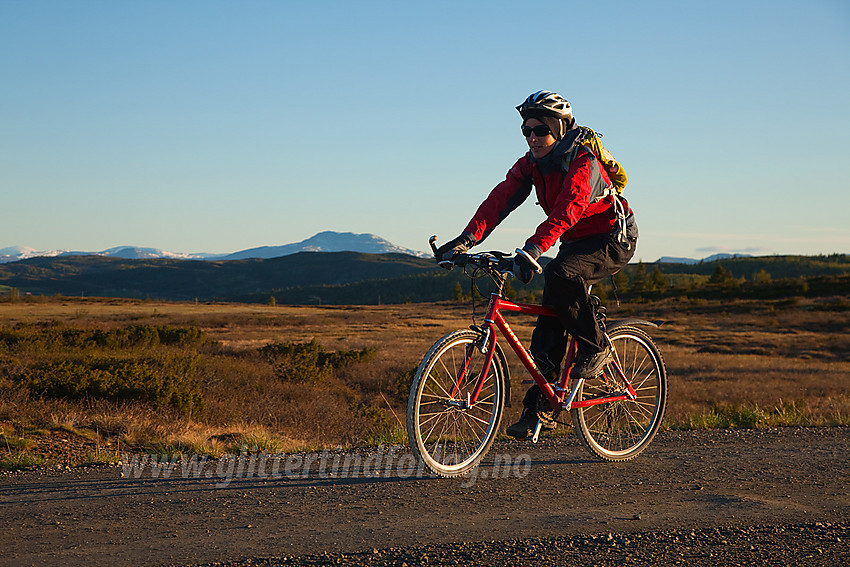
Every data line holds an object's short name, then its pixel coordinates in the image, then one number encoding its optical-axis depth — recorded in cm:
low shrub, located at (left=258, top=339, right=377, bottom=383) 1802
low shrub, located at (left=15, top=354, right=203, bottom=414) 970
